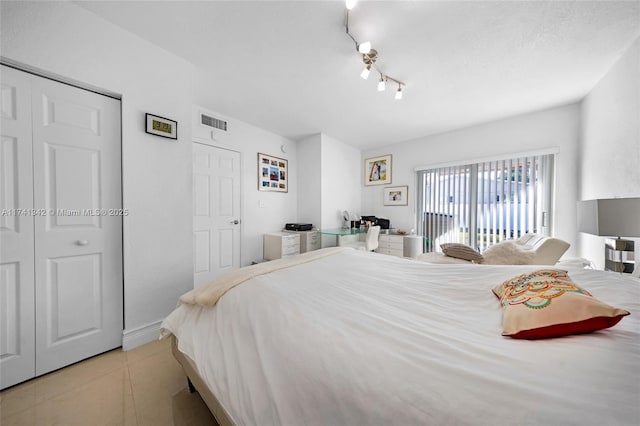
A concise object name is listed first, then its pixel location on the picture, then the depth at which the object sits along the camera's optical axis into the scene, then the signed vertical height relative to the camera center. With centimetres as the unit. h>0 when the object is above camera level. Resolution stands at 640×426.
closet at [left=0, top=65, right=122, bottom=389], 148 -12
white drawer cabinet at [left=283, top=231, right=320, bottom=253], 411 -56
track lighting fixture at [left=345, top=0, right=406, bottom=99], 175 +145
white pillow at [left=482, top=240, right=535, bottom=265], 249 -52
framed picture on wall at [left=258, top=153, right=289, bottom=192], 411 +72
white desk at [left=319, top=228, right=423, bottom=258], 402 -61
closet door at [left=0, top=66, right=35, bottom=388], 146 -16
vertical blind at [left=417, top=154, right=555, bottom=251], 341 +17
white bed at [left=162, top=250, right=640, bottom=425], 54 -47
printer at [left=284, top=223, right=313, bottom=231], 419 -32
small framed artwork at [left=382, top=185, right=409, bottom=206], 473 +32
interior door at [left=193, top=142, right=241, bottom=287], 329 -2
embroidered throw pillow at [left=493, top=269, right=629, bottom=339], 75 -37
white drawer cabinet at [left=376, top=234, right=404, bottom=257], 427 -67
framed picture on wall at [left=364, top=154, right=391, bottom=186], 498 +93
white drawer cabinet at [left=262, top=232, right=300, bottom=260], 385 -62
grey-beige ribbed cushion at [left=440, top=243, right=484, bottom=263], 277 -54
